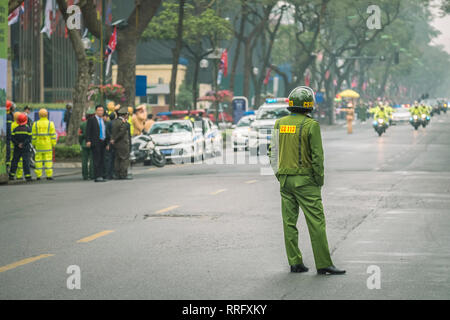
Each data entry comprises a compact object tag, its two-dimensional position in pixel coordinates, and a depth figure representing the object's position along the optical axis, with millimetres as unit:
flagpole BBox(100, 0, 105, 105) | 30453
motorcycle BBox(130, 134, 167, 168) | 27406
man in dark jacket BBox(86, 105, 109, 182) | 21734
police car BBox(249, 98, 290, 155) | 34625
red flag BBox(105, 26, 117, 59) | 32153
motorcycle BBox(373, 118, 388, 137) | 47312
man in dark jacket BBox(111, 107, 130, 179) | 21969
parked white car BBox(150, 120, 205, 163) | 28891
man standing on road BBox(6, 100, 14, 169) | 22328
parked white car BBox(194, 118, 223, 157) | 31484
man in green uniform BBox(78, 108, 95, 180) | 22312
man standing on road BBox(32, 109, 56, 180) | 22156
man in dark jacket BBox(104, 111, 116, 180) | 22203
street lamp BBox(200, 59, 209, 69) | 51844
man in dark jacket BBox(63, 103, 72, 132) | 36656
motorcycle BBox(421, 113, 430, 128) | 56375
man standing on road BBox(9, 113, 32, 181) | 21734
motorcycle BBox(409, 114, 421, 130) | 54744
